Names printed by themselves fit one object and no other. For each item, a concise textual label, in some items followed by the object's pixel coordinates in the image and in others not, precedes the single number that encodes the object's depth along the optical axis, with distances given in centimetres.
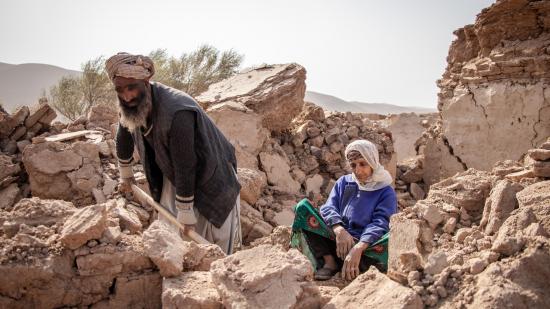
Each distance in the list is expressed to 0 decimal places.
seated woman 315
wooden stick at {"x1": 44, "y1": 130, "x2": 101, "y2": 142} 524
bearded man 279
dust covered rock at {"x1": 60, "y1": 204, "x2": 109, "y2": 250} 199
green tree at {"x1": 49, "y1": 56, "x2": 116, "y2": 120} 1298
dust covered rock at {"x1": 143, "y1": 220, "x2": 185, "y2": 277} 193
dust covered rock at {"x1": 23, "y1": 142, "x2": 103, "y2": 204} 486
